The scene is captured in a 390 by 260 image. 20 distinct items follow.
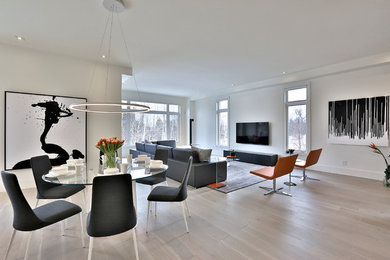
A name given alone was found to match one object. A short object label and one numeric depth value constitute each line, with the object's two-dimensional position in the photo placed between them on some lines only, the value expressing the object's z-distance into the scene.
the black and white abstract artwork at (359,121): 4.50
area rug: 4.14
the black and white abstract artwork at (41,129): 3.66
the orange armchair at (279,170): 3.48
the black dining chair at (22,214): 1.62
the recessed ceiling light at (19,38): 3.32
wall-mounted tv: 6.82
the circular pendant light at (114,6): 2.38
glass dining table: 2.03
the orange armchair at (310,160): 4.35
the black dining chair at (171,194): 2.30
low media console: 6.24
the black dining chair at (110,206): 1.57
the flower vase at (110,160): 2.52
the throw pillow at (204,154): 4.29
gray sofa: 4.09
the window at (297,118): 5.87
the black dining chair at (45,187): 2.44
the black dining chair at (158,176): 2.95
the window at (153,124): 8.08
